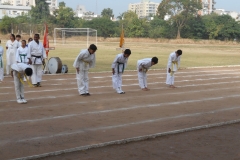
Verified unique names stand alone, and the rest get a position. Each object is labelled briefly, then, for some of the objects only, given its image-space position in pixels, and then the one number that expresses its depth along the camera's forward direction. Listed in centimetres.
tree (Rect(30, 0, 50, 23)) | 8228
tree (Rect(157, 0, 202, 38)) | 6844
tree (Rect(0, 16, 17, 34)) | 6011
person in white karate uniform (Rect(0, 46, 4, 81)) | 1474
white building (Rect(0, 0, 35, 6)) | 16475
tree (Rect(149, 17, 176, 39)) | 6919
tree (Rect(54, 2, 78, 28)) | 6975
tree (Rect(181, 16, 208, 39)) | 6862
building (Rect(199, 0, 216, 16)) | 17032
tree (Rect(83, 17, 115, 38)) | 6761
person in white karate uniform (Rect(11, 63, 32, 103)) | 993
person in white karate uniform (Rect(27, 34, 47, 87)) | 1318
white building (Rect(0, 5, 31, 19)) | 10862
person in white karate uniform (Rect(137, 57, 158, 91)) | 1321
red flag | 1769
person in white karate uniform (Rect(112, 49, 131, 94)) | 1253
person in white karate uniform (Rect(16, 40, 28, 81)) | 1401
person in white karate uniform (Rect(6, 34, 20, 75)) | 1588
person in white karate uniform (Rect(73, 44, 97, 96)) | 1172
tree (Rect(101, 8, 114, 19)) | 11540
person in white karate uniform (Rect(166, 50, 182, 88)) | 1435
